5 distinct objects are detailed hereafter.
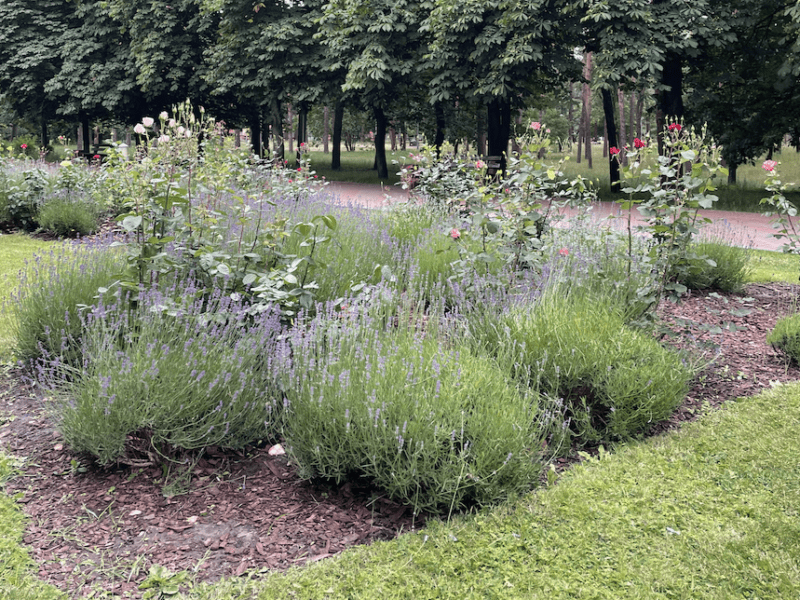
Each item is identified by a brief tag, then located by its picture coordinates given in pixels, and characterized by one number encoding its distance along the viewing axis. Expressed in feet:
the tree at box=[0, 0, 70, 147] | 89.25
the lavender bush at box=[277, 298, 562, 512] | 9.13
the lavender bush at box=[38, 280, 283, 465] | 9.82
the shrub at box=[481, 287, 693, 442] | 11.75
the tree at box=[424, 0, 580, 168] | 47.91
